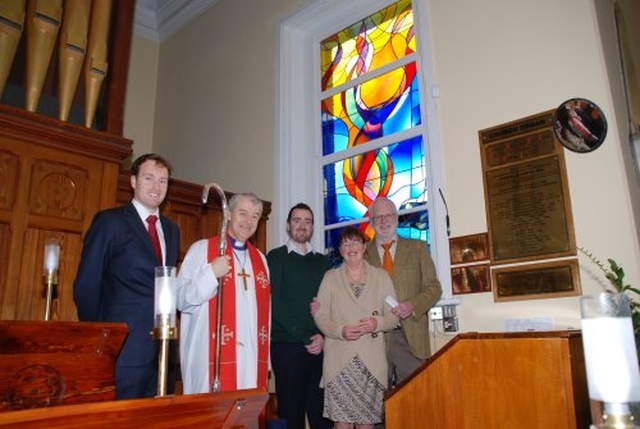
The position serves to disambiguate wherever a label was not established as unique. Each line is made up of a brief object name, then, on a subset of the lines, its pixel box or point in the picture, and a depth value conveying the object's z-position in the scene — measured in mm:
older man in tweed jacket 2896
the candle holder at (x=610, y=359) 1037
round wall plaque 2826
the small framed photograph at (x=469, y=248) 3147
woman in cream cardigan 2629
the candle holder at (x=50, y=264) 2172
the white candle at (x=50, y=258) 2213
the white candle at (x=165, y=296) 1440
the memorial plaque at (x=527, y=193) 2900
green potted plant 2133
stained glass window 3910
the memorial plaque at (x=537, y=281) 2797
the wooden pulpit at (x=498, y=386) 1800
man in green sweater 2965
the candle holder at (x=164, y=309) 1408
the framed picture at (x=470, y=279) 3113
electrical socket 3230
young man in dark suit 2186
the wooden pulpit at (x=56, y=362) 1239
